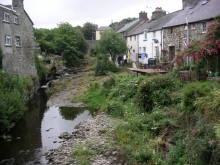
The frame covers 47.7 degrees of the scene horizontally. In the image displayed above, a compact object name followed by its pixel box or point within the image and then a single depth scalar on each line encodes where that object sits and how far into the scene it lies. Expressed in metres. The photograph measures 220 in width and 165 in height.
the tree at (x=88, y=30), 97.06
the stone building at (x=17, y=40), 25.77
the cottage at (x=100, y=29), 91.00
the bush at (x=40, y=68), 35.03
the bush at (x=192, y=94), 10.87
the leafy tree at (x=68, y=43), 54.28
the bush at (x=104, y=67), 39.41
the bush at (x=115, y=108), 18.19
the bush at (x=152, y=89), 15.45
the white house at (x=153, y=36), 33.28
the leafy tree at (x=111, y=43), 40.12
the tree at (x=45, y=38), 57.80
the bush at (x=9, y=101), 15.50
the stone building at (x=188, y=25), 23.66
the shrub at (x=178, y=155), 8.99
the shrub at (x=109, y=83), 25.70
